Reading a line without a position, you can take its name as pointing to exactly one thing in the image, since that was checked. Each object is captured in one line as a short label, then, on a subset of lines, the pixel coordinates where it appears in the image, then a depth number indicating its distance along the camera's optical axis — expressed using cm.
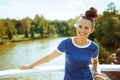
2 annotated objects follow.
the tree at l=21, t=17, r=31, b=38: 6636
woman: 201
